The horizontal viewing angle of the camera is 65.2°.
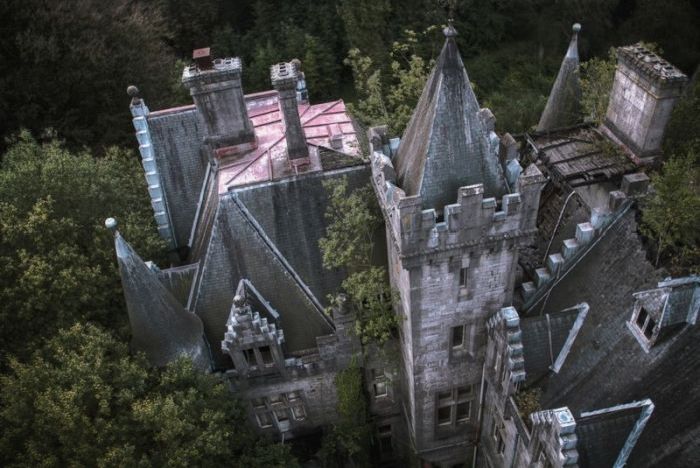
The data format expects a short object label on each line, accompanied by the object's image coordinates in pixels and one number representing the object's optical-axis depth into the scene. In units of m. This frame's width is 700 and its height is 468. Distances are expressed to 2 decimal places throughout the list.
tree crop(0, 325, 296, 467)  17.73
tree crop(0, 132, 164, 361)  21.89
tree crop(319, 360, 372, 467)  23.38
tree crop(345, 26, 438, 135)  26.61
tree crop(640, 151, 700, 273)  17.33
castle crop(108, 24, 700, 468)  15.92
